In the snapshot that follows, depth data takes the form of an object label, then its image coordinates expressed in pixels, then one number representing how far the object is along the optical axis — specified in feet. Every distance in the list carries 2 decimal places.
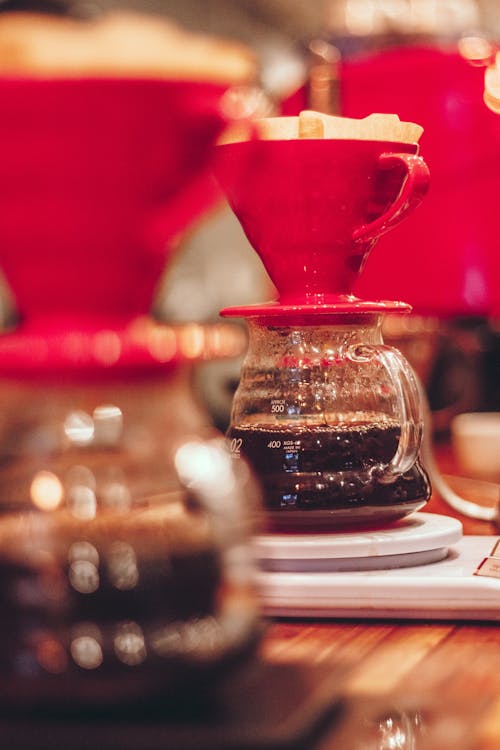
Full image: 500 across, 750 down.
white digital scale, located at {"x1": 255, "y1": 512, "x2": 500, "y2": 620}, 3.55
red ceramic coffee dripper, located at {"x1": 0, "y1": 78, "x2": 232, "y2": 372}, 2.81
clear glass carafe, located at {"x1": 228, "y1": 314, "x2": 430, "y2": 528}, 3.71
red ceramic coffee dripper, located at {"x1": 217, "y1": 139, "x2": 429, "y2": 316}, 3.65
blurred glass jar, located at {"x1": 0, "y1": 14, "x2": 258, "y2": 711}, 2.81
